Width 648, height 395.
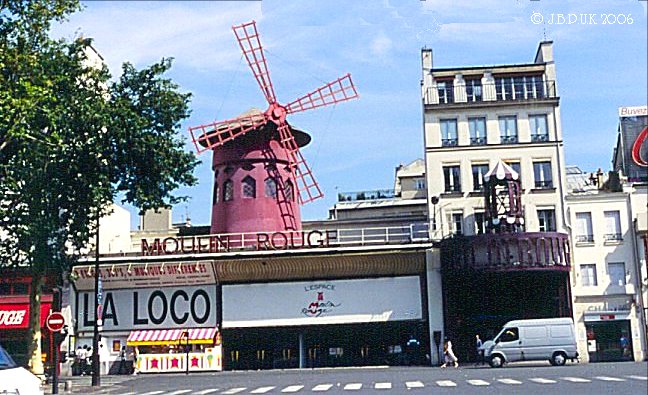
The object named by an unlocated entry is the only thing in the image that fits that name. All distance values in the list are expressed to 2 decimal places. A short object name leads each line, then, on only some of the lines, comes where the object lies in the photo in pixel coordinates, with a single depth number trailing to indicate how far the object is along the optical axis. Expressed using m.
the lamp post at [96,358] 28.19
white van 34.31
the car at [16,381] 10.71
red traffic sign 24.64
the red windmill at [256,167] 43.88
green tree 24.72
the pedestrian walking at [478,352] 37.02
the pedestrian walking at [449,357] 37.06
